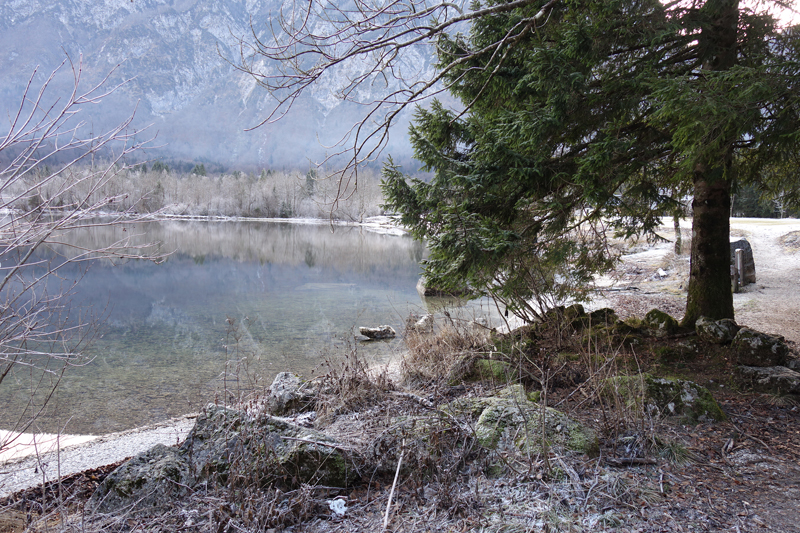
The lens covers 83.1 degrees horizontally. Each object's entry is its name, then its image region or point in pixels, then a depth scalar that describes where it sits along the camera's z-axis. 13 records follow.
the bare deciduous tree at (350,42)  3.66
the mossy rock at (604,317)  7.28
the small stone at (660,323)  6.52
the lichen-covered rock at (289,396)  5.59
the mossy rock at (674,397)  4.07
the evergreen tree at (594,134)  4.48
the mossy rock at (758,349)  5.29
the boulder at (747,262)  13.18
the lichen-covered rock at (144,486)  3.24
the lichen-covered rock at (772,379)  4.77
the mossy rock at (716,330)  5.83
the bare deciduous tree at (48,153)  2.96
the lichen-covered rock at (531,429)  3.43
